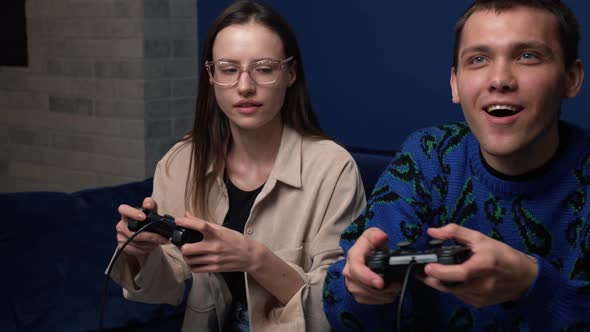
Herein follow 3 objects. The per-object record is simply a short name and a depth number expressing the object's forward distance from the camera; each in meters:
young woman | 1.61
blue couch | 1.93
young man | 1.22
